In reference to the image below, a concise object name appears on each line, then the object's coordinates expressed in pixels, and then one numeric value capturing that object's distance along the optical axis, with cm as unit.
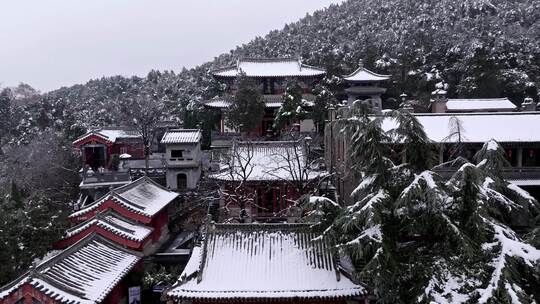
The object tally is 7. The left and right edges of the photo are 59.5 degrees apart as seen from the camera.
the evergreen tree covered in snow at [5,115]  4822
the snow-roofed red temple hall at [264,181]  2328
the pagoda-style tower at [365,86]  3669
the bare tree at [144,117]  3709
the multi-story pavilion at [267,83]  3628
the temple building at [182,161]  3142
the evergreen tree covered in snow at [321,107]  3466
